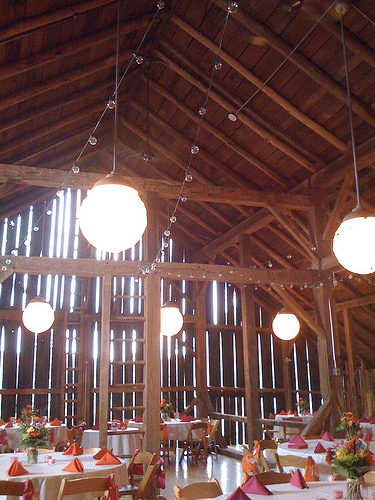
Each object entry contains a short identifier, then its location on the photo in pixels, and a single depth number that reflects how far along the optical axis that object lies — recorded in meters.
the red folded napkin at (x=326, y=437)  6.21
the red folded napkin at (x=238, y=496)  2.85
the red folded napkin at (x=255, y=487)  3.26
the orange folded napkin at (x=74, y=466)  4.31
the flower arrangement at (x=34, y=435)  4.80
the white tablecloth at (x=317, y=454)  4.73
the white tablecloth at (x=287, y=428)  8.76
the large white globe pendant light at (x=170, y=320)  8.39
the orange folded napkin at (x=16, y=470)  4.16
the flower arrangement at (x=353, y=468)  2.88
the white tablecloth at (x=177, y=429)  9.38
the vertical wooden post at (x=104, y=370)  6.81
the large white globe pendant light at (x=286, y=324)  8.15
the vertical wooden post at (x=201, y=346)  11.49
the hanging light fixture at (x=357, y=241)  3.62
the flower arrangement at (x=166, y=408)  10.09
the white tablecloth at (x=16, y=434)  8.13
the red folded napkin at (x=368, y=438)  5.70
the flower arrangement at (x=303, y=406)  10.62
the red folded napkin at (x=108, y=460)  4.63
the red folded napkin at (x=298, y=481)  3.50
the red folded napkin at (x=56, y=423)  8.57
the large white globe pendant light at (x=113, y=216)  2.81
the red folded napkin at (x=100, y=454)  4.87
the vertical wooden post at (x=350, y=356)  11.32
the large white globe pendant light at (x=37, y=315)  7.11
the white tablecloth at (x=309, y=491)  3.21
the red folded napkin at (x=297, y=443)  5.64
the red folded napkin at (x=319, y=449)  5.25
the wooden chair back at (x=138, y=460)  5.19
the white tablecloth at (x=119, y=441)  8.06
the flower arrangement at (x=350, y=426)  4.64
